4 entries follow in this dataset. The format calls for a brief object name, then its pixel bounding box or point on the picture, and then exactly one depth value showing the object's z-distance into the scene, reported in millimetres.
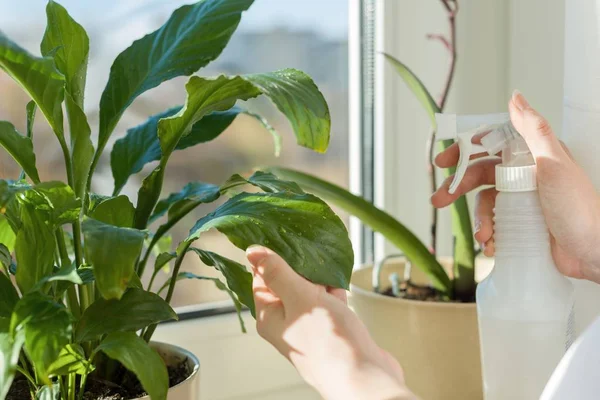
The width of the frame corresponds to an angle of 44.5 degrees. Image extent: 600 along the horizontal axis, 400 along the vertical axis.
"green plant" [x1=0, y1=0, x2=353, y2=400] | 449
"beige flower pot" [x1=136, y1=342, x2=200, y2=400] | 565
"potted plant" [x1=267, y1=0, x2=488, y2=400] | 745
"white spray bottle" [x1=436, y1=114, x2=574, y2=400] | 583
